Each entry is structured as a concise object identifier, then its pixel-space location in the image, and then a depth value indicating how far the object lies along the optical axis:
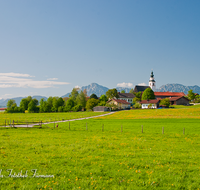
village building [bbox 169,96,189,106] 178.12
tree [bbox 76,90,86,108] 182.73
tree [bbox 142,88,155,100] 178.88
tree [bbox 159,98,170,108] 155.84
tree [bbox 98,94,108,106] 189.51
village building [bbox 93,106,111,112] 153.74
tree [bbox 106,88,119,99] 196.25
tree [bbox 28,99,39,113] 182.61
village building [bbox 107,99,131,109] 171.70
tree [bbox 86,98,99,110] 163.75
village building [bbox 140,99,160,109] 162.81
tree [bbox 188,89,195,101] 193.88
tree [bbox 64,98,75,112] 174.02
